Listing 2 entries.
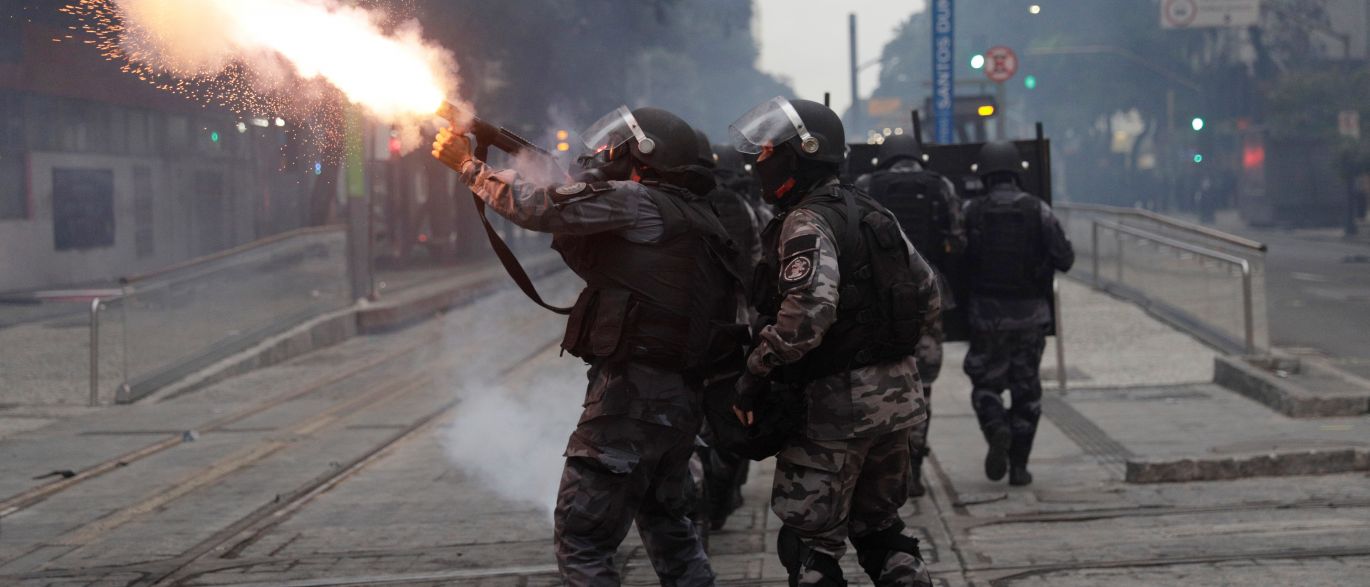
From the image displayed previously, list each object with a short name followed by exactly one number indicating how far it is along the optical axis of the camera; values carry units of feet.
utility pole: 193.97
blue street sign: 58.54
